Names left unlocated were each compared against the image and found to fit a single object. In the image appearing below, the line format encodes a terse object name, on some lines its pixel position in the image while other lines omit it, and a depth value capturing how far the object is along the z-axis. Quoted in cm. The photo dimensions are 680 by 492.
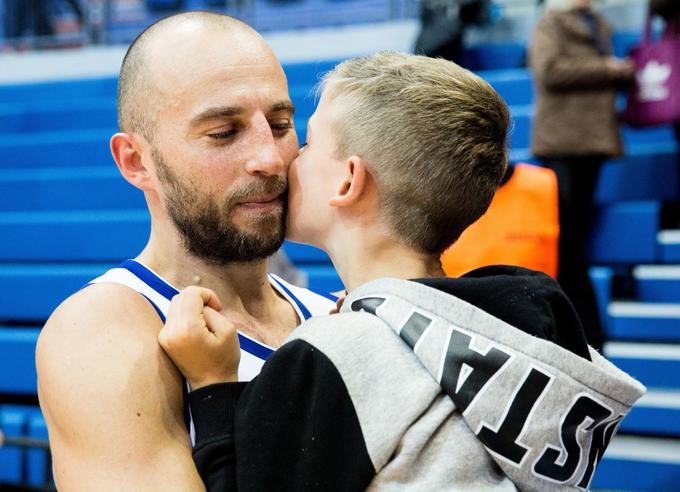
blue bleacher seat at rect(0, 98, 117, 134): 637
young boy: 108
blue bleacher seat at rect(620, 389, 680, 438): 362
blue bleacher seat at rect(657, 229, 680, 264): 422
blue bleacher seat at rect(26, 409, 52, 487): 400
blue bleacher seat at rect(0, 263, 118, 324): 461
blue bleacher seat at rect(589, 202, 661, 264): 412
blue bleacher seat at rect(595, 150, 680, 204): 439
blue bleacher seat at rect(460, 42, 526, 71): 575
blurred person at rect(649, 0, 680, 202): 372
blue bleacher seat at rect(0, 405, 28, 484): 410
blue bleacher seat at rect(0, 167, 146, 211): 534
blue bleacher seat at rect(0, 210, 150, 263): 479
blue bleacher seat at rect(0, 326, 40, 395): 435
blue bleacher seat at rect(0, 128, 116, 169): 585
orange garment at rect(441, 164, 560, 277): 244
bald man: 118
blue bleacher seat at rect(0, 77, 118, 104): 695
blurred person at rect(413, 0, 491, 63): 507
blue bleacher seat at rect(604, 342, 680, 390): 376
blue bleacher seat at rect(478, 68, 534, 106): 516
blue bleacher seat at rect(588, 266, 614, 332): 382
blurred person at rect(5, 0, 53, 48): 775
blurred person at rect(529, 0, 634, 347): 372
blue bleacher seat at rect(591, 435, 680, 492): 352
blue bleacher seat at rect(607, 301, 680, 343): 397
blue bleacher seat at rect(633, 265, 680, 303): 412
